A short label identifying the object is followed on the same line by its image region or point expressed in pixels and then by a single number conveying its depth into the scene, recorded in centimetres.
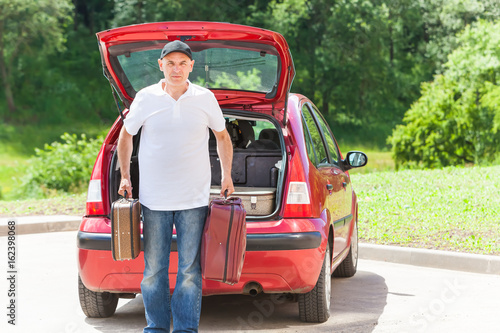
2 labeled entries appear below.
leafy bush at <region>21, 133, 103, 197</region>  2127
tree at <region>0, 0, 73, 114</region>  5509
